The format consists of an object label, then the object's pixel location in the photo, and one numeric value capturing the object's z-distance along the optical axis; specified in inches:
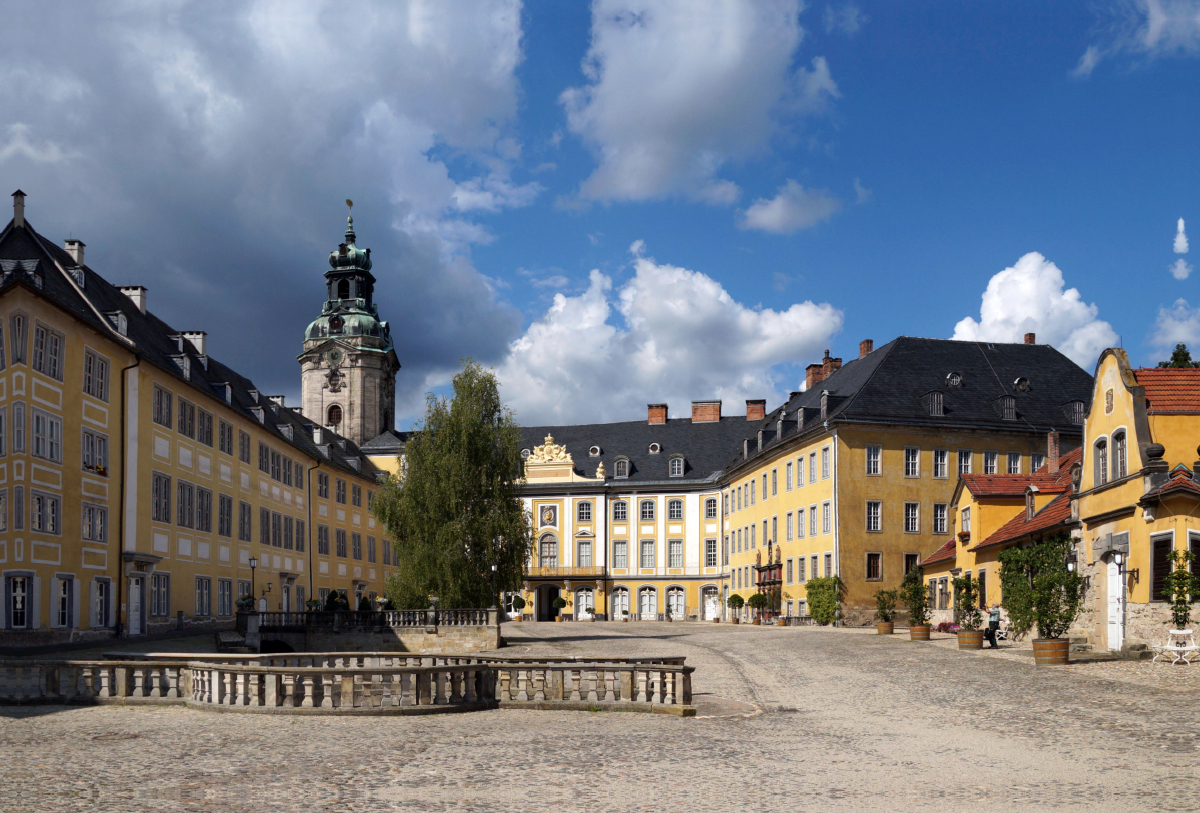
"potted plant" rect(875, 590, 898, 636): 1601.9
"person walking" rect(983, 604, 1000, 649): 1184.8
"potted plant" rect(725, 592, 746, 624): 2529.5
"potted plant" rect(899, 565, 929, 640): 1480.1
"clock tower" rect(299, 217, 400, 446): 3356.3
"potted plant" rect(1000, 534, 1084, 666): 974.4
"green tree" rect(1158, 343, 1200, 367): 1815.9
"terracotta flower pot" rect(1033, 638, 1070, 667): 959.6
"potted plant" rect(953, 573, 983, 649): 1189.1
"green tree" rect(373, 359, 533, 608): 1550.2
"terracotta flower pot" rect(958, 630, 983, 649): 1182.3
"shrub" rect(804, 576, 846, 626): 1993.1
